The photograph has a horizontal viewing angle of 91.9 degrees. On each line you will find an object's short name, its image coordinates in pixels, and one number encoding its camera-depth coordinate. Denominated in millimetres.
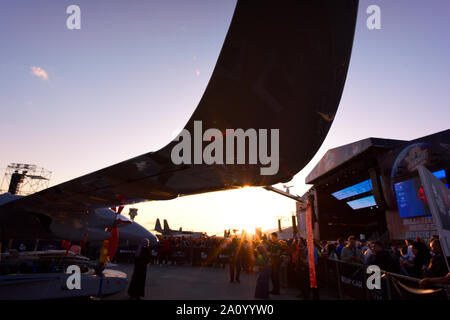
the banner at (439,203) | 2458
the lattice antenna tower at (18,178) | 24109
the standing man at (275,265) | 7812
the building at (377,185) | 13320
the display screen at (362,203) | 21775
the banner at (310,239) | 5131
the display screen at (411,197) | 13116
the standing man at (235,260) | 9797
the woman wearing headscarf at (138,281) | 6031
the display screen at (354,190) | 20191
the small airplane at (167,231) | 48597
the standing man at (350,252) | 7252
